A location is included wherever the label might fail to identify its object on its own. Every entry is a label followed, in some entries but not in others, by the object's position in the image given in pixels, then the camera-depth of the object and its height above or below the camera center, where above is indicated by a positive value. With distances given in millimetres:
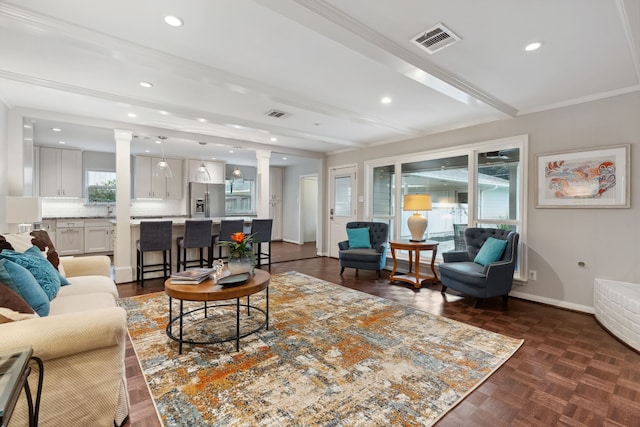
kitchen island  4832 -658
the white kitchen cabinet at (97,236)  6793 -635
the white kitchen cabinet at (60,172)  6441 +753
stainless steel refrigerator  7953 +216
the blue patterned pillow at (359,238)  5387 -505
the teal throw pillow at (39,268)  2119 -448
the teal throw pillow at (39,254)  2456 -381
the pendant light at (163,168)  5225 +734
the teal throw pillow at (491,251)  3799 -512
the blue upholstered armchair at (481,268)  3531 -708
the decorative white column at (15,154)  3838 +662
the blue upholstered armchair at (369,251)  4973 -696
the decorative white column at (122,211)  4598 -49
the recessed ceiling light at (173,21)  2102 +1308
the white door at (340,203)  6691 +143
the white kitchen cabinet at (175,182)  7746 +664
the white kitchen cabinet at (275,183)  9672 +820
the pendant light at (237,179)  8958 +882
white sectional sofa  1384 -764
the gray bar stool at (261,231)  5545 -410
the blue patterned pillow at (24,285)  1731 -455
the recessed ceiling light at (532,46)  2416 +1310
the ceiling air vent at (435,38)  2232 +1305
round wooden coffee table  2314 -644
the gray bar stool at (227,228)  5164 -328
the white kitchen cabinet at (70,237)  6488 -633
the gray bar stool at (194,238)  4699 -461
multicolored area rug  1754 -1146
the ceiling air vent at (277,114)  4197 +1327
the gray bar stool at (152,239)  4410 -450
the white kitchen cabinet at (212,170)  8023 +1023
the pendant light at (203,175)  5840 +641
